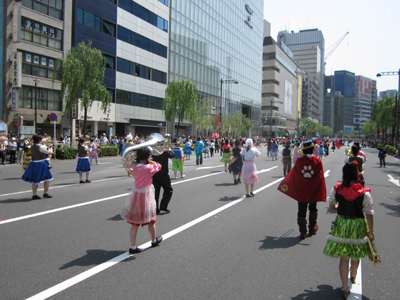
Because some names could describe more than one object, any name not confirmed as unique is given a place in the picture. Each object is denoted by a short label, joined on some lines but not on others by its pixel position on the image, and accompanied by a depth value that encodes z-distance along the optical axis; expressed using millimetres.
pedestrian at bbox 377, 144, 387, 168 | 24188
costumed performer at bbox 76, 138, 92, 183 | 12111
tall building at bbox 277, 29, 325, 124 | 177812
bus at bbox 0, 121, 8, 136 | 22697
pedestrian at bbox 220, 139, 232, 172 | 16981
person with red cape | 6215
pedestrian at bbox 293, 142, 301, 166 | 13934
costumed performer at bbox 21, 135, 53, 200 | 9148
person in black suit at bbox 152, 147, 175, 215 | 7965
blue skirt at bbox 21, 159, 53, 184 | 9141
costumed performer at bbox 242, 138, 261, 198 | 10305
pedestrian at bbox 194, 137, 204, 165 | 21369
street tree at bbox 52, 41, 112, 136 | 25438
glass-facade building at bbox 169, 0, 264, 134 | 49156
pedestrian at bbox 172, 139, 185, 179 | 14023
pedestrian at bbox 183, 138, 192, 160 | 24938
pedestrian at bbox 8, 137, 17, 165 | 19969
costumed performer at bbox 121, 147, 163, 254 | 5133
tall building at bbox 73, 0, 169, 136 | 35031
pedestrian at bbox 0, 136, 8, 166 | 19022
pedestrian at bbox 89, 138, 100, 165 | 18719
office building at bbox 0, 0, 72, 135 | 27016
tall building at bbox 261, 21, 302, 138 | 99438
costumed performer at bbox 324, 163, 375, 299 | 3883
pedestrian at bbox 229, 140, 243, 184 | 13094
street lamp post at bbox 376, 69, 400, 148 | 36200
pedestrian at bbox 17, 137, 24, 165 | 20406
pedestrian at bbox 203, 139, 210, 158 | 30241
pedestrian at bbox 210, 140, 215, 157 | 32125
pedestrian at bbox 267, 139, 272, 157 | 31602
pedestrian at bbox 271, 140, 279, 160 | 27953
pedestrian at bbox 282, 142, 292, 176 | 16016
